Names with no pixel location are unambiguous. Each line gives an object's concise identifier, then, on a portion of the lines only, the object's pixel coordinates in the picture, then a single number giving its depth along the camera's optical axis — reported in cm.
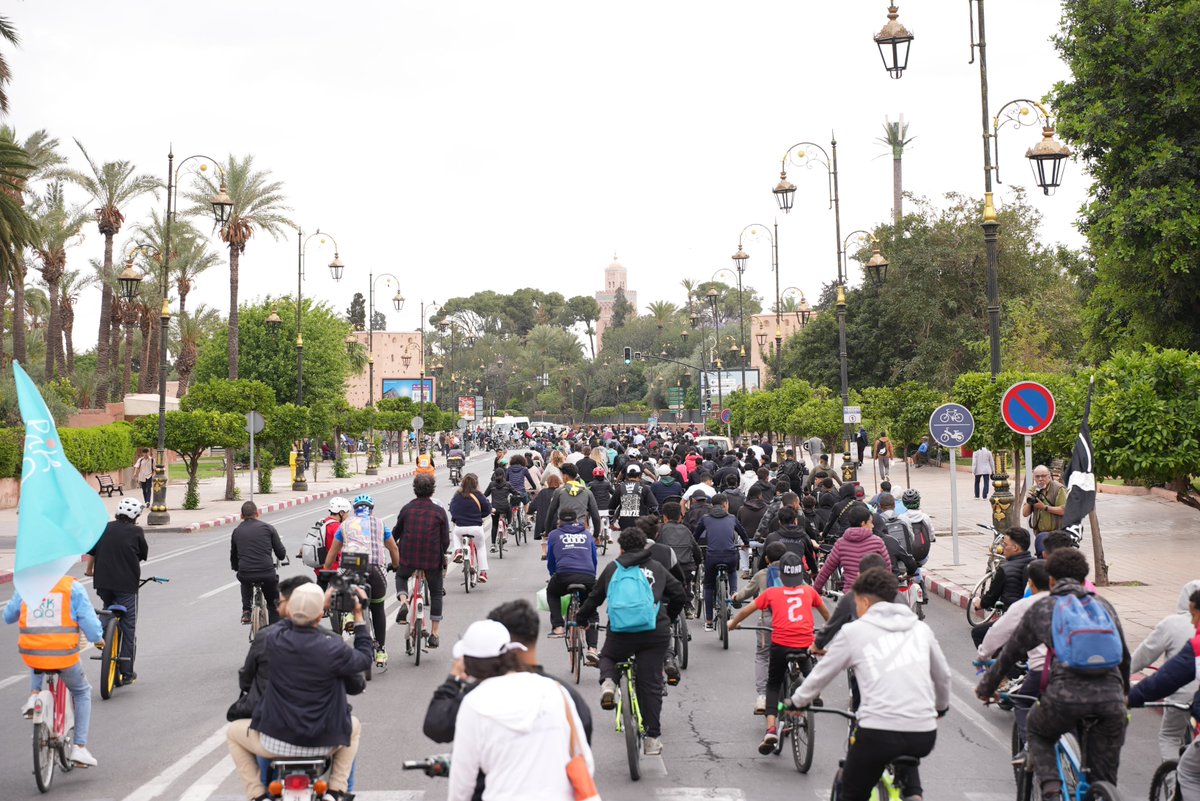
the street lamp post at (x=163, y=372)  3000
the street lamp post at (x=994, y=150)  1650
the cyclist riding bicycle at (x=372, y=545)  1124
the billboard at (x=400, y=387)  9875
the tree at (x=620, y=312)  17462
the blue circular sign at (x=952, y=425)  1877
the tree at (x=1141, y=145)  2381
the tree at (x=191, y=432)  3528
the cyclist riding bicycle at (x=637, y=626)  824
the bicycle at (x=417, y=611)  1216
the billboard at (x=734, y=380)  10350
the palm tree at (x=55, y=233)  5722
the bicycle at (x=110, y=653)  1069
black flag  1159
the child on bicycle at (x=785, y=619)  852
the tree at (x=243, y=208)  4916
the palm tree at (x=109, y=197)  5647
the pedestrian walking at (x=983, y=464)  3375
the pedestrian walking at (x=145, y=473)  3962
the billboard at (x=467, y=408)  9794
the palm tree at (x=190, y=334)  7512
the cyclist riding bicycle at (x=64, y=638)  820
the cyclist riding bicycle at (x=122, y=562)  1088
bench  4166
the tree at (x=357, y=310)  14200
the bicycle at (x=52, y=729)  784
